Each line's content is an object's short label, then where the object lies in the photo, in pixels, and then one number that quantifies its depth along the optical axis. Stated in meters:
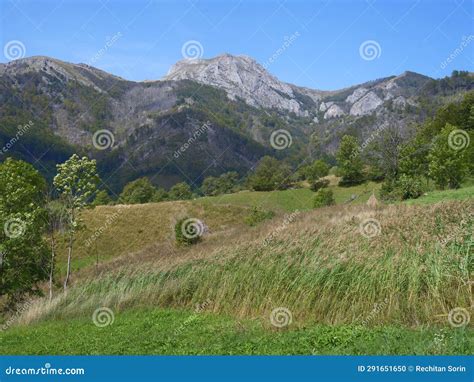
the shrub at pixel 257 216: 48.14
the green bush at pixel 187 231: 33.47
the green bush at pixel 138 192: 111.69
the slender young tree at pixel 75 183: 18.94
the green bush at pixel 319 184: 99.94
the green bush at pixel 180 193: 123.86
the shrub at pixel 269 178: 104.81
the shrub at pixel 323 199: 73.04
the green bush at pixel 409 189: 39.78
